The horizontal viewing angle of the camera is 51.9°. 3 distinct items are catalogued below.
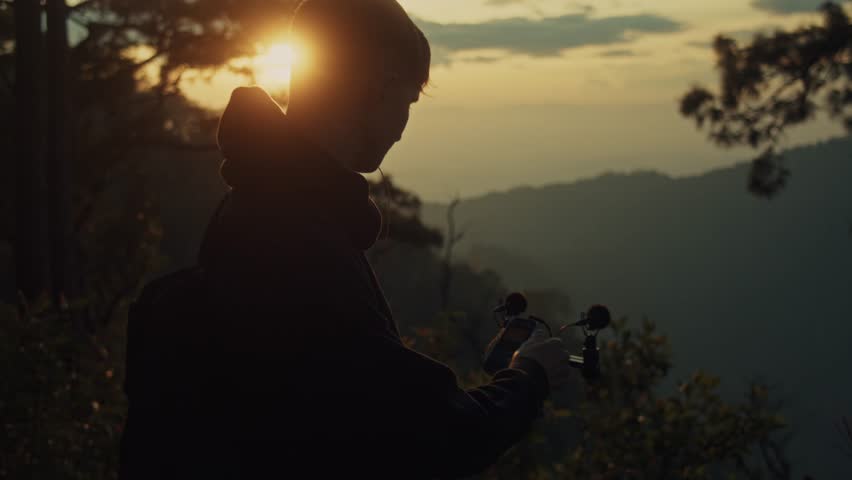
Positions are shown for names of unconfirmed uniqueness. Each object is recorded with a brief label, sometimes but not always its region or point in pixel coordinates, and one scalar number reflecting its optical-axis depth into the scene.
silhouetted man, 1.37
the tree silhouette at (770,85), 10.44
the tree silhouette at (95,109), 10.34
